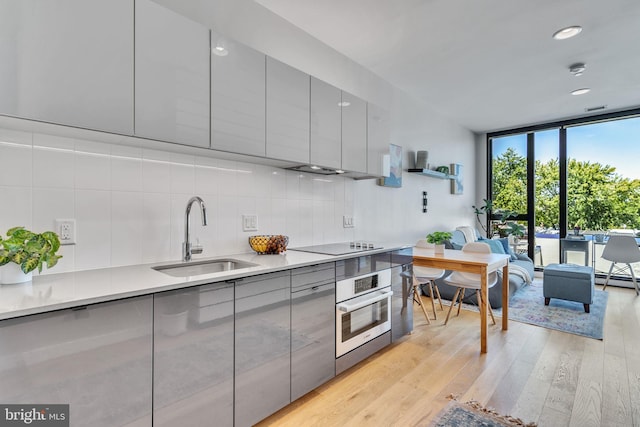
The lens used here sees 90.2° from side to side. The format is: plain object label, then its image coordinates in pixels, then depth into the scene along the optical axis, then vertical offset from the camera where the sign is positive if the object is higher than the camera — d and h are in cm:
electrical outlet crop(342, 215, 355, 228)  306 -5
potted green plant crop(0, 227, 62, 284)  118 -13
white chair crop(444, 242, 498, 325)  305 -61
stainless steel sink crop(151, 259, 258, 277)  175 -29
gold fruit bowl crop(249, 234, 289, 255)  215 -18
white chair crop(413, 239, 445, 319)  322 -58
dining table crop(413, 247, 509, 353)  255 -41
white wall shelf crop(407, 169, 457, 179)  406 +58
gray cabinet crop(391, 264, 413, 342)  262 -73
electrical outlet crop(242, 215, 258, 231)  221 -4
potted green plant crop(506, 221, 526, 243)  539 -24
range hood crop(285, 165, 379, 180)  245 +38
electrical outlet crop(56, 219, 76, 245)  147 -6
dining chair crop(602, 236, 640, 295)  422 -48
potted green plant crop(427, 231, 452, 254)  302 -23
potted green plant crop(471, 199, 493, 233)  581 +12
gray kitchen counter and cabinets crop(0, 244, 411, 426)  102 -50
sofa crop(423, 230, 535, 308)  358 -81
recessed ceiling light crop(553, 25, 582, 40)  260 +153
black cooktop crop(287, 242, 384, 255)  225 -25
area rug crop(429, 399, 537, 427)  170 -111
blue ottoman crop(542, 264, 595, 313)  349 -76
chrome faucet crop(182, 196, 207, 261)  184 -11
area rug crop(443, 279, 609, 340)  305 -106
